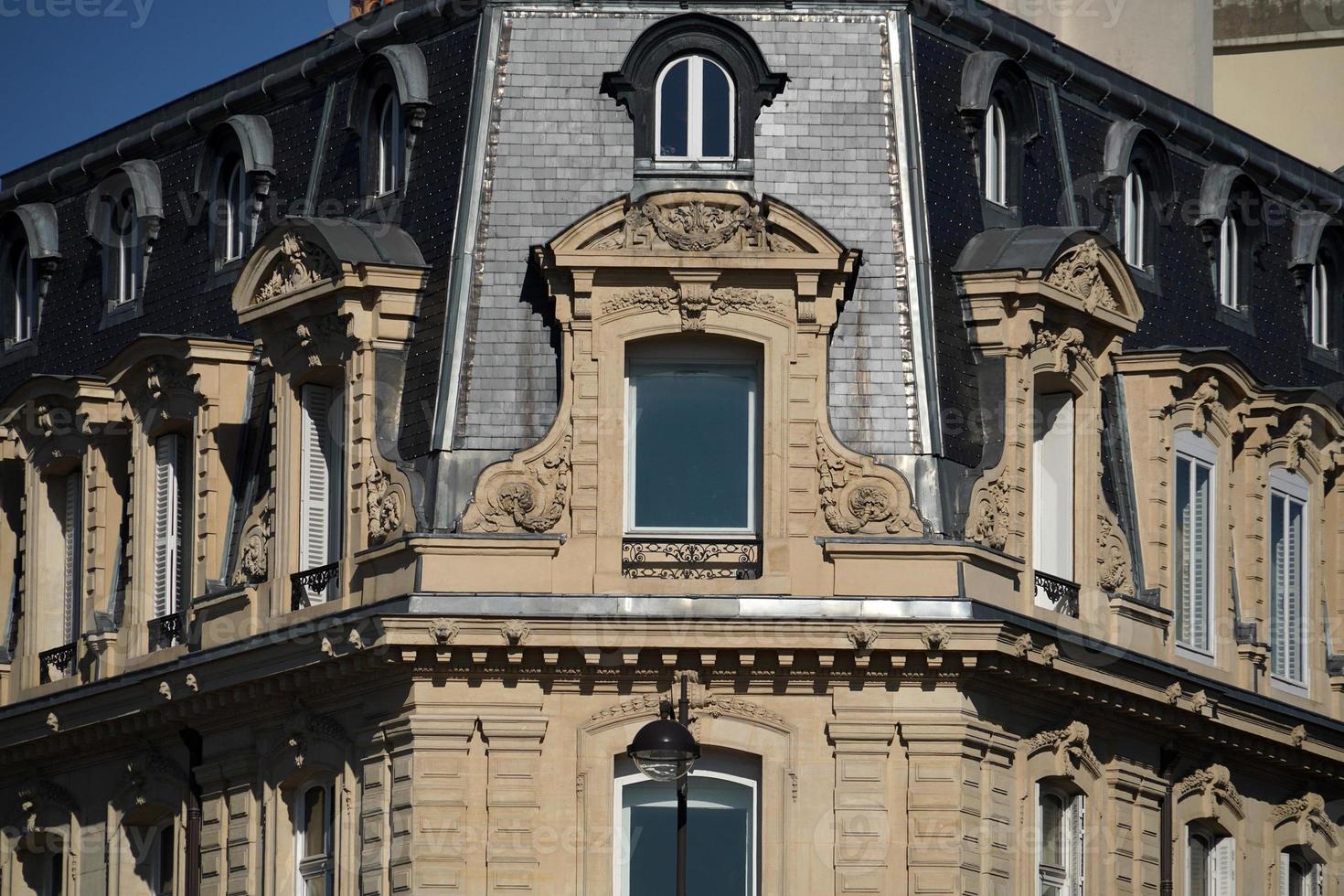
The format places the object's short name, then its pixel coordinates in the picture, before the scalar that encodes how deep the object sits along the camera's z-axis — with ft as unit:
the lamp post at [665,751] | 137.59
